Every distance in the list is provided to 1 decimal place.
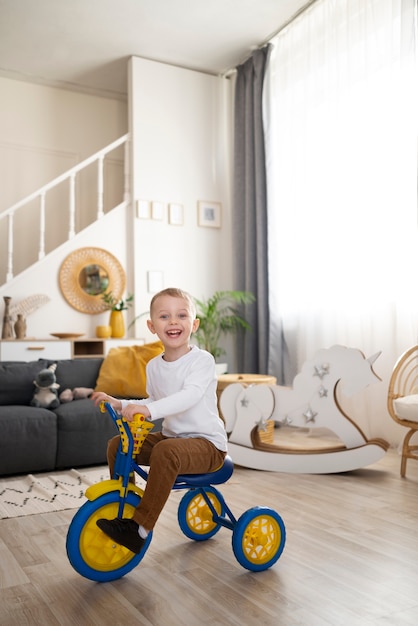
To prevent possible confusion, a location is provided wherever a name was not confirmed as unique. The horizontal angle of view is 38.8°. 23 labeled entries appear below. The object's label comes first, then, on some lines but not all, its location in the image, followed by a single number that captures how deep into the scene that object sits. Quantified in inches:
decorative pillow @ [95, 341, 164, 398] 149.8
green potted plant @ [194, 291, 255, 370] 213.8
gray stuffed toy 140.4
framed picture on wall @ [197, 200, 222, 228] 231.6
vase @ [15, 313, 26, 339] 193.9
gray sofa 128.5
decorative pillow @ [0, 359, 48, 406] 144.2
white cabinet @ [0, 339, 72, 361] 187.6
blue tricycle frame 69.8
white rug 105.3
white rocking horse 128.0
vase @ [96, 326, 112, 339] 207.6
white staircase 207.5
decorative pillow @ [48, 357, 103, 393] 153.6
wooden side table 153.2
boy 68.9
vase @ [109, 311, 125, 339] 209.5
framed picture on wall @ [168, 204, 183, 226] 225.1
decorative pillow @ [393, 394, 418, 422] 119.8
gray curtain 209.9
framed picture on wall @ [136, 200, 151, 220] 219.3
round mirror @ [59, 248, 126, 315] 210.2
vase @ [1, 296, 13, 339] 192.1
